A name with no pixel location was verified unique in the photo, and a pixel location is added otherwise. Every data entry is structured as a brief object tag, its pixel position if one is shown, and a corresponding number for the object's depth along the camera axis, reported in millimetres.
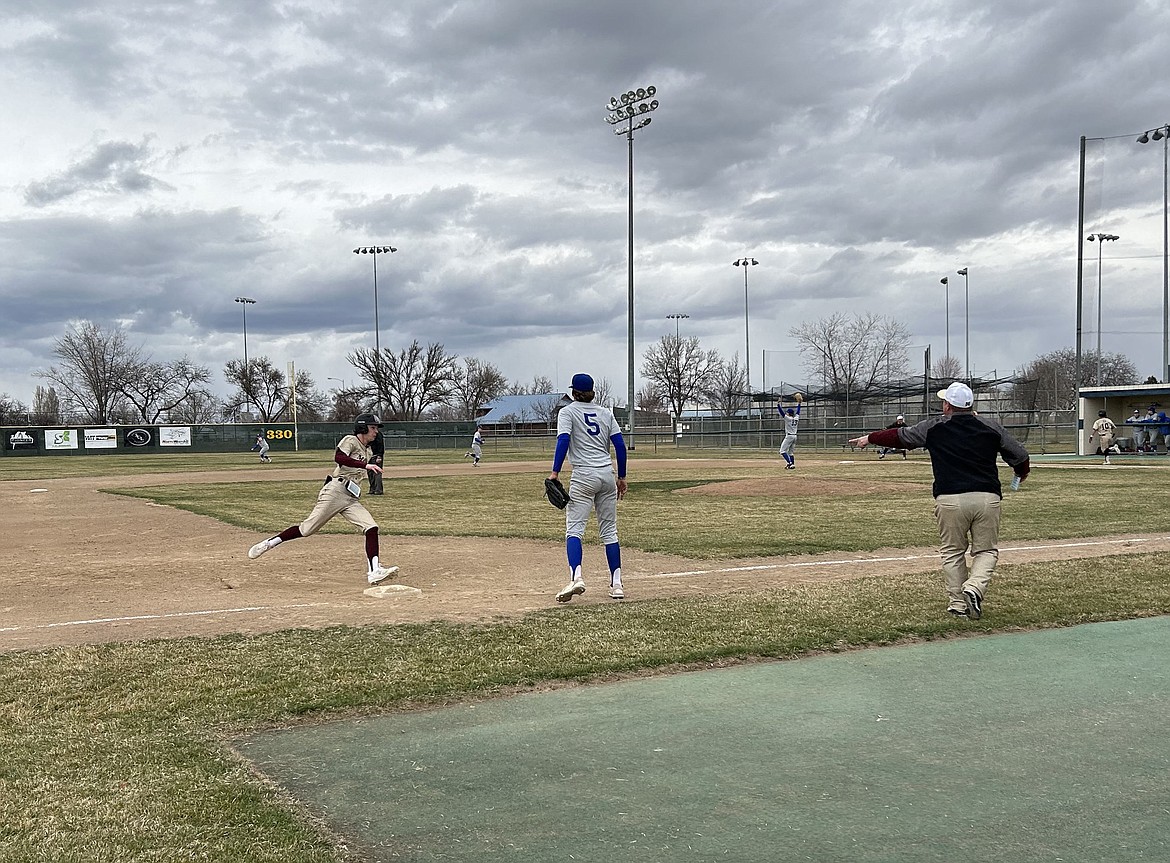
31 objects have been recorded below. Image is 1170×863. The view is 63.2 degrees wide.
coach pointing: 7418
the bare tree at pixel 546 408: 95500
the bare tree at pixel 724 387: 81375
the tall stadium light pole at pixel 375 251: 75500
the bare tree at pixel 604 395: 97631
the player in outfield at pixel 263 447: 49156
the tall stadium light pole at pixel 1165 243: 39812
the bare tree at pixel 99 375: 88625
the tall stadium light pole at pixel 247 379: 97412
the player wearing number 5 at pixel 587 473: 8422
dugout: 39406
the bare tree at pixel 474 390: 105688
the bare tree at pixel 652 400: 94606
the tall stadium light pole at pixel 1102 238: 46134
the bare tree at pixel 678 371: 91625
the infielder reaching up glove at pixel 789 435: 30766
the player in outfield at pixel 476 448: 41406
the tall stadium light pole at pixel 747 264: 71250
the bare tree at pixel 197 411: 95938
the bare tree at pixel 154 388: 91375
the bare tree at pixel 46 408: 93125
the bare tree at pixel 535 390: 115212
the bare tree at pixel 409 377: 97375
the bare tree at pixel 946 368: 79338
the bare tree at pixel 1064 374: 69875
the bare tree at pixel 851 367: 74500
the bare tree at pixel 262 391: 98750
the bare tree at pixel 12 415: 95750
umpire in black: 23047
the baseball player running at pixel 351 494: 9898
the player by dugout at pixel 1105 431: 32500
